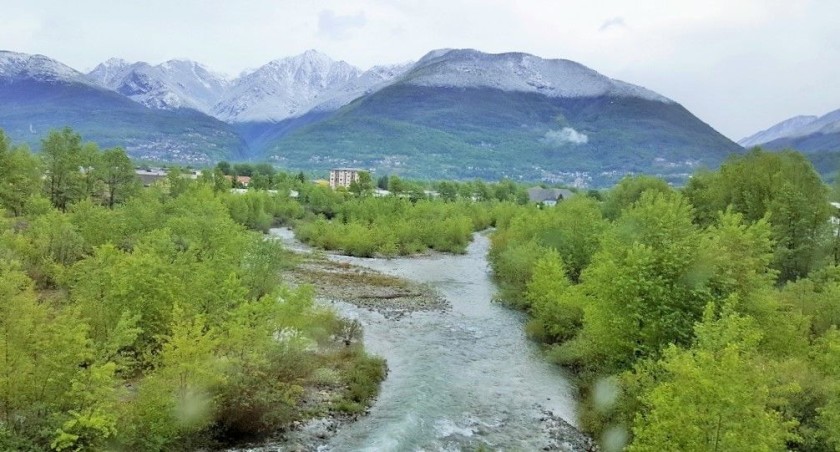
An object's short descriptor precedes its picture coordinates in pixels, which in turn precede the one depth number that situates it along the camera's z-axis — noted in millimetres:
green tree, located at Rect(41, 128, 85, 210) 67938
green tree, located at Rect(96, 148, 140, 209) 73812
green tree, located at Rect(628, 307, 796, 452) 15758
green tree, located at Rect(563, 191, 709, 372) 25781
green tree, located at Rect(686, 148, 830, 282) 43031
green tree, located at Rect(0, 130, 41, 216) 59094
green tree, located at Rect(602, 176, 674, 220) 71700
